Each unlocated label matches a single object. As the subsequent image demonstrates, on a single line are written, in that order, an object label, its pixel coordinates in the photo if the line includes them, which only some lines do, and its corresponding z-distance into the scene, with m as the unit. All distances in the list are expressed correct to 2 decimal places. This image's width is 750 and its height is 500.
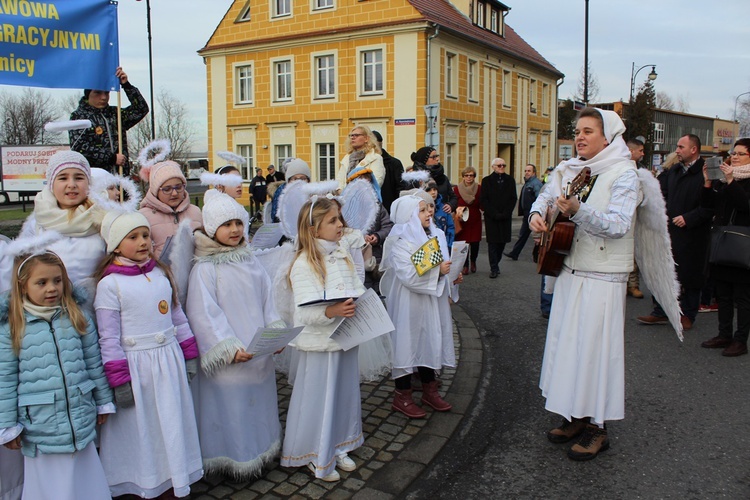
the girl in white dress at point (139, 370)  3.22
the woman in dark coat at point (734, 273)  6.30
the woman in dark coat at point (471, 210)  11.31
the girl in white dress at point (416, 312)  4.80
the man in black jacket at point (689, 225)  7.19
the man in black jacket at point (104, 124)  4.99
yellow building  26.95
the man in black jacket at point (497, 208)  11.16
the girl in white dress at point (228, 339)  3.62
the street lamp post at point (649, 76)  35.31
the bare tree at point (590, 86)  51.14
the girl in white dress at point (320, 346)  3.81
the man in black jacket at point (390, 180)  7.28
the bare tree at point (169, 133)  27.49
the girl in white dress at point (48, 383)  2.91
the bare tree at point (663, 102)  84.36
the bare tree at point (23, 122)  48.54
